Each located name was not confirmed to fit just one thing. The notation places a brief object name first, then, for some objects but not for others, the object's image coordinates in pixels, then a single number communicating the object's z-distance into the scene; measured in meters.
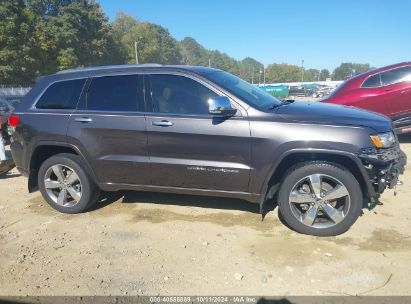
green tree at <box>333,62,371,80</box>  146.25
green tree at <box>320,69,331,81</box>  161.30
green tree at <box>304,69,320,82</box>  160.95
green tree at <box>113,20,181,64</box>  79.71
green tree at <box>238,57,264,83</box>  144.75
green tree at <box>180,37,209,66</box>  146.90
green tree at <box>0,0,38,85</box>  42.34
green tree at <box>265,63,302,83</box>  144.88
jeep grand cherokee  3.95
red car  7.99
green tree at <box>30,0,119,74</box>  49.44
